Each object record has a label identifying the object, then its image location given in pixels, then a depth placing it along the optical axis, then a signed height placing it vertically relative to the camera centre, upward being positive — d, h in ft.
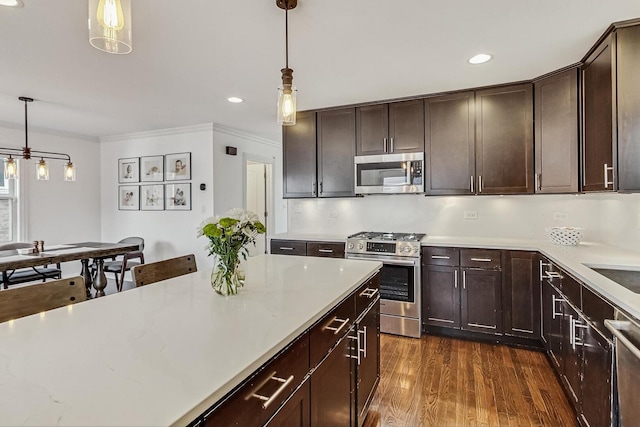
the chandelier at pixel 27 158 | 11.46 +1.63
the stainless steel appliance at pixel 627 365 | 4.16 -1.98
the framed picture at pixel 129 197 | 17.63 +0.88
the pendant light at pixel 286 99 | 5.79 +1.95
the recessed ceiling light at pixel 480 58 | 8.43 +3.85
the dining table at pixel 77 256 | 10.55 -1.39
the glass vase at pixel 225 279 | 4.90 -0.95
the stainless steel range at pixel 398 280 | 10.80 -2.20
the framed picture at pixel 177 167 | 16.05 +2.25
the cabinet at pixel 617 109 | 6.89 +2.13
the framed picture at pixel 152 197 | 16.90 +0.85
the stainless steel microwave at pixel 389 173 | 11.69 +1.35
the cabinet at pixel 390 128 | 11.79 +2.97
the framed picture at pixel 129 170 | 17.51 +2.31
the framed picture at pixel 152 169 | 16.81 +2.27
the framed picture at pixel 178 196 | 16.16 +0.84
